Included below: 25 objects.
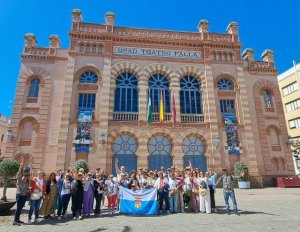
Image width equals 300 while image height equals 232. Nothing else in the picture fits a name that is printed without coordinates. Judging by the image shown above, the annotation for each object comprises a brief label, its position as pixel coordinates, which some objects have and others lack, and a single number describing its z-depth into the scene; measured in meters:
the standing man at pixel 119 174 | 10.92
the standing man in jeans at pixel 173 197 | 10.30
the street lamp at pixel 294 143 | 23.59
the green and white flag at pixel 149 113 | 21.88
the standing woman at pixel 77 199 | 9.09
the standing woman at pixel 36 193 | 8.60
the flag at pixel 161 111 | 21.98
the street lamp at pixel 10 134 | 20.50
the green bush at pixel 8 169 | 12.44
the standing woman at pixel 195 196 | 10.56
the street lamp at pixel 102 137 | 20.98
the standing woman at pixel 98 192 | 9.74
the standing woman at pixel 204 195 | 10.05
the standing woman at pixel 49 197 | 9.12
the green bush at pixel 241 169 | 20.19
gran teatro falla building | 21.17
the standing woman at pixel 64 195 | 9.20
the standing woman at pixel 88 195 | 9.51
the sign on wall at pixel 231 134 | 22.58
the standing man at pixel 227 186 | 9.69
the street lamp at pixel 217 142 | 22.24
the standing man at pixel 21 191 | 8.19
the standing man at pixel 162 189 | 10.44
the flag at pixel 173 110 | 22.44
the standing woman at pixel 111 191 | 10.76
